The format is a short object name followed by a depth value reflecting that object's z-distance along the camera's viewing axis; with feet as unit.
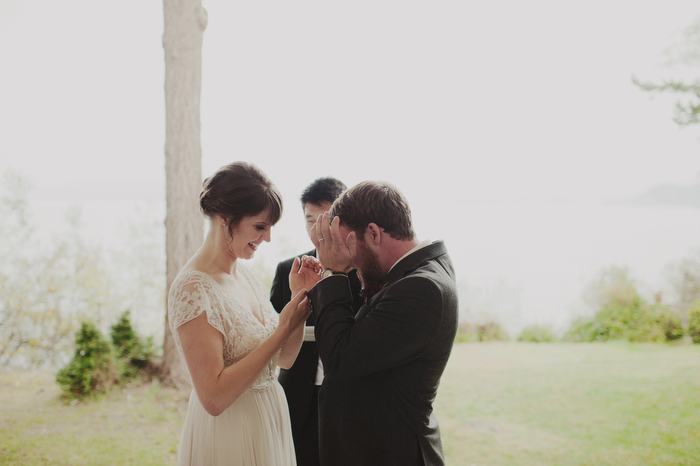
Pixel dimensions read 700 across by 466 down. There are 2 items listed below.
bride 4.65
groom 4.17
